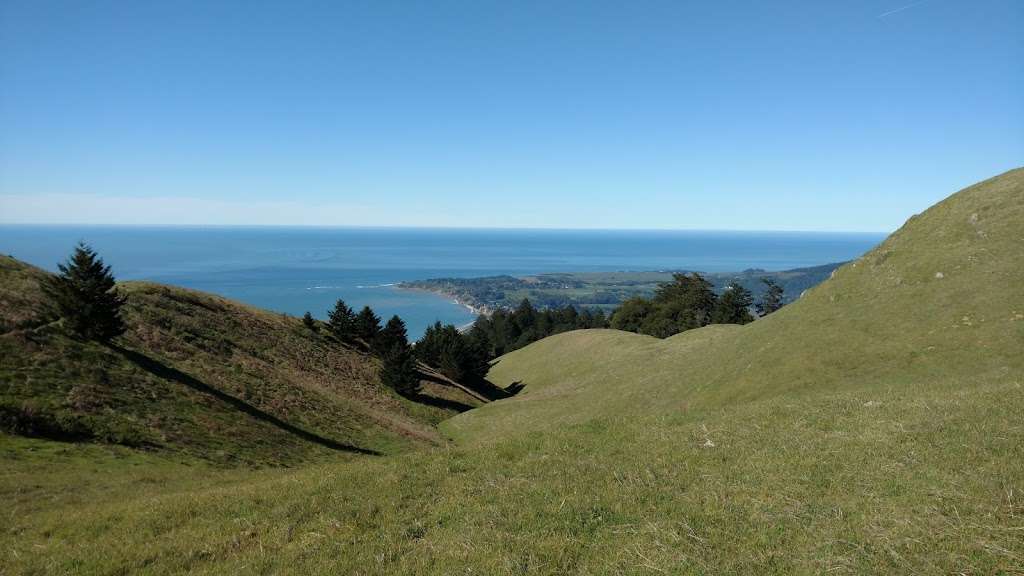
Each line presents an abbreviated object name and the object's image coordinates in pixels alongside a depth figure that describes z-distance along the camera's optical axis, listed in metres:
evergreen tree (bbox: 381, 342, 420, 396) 52.69
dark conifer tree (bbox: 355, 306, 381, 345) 65.19
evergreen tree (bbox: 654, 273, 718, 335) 109.69
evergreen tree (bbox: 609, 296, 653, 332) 119.69
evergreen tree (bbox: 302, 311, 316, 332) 61.50
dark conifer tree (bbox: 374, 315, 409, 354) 62.75
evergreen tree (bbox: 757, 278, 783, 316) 133.00
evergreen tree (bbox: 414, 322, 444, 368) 76.62
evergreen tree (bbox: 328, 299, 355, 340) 63.81
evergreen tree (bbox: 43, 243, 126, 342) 30.41
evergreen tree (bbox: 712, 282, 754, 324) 110.88
